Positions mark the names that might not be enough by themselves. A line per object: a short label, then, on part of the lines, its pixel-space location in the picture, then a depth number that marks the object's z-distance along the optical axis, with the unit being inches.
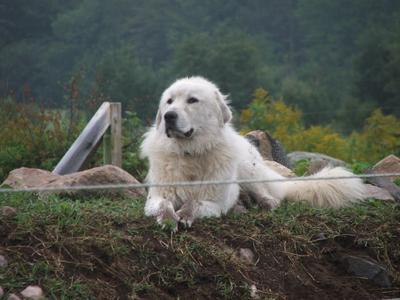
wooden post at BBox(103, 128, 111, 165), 760.3
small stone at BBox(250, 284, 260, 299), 459.2
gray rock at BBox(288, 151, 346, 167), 972.6
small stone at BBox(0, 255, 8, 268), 412.4
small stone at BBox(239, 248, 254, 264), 491.5
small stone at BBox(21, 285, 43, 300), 396.8
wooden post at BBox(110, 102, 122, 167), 751.7
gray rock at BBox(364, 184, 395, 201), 645.3
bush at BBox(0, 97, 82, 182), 837.2
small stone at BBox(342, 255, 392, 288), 517.0
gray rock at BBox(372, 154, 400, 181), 734.9
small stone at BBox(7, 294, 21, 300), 388.8
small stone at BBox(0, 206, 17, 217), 455.8
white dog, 541.0
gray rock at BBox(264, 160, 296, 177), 706.8
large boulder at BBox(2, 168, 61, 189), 630.5
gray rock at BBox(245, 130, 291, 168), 772.0
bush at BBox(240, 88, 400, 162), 1501.0
